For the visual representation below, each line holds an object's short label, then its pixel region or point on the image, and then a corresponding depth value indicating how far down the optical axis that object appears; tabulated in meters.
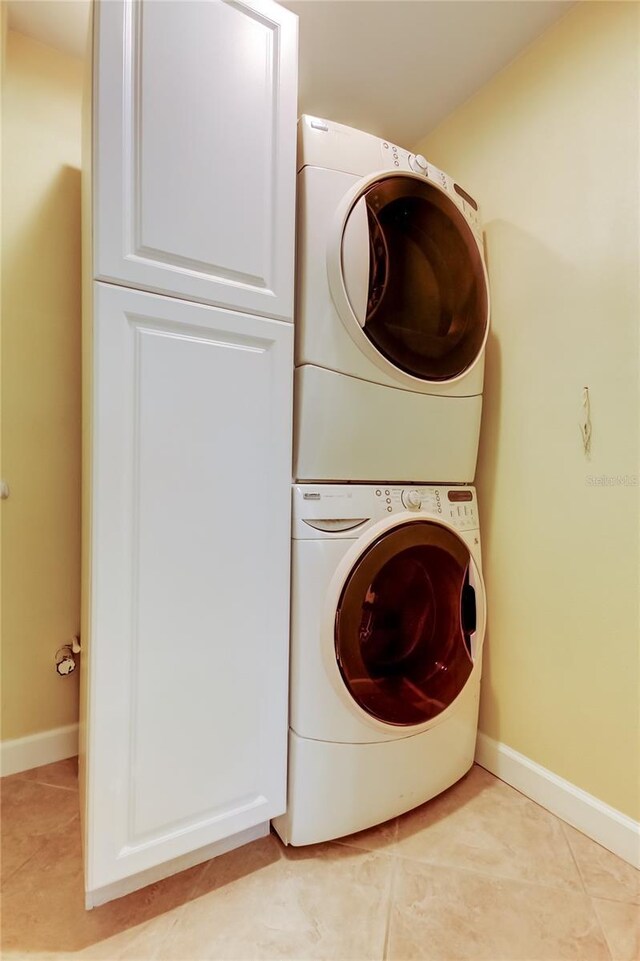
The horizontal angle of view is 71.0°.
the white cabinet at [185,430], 0.90
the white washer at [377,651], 1.11
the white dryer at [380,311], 1.13
